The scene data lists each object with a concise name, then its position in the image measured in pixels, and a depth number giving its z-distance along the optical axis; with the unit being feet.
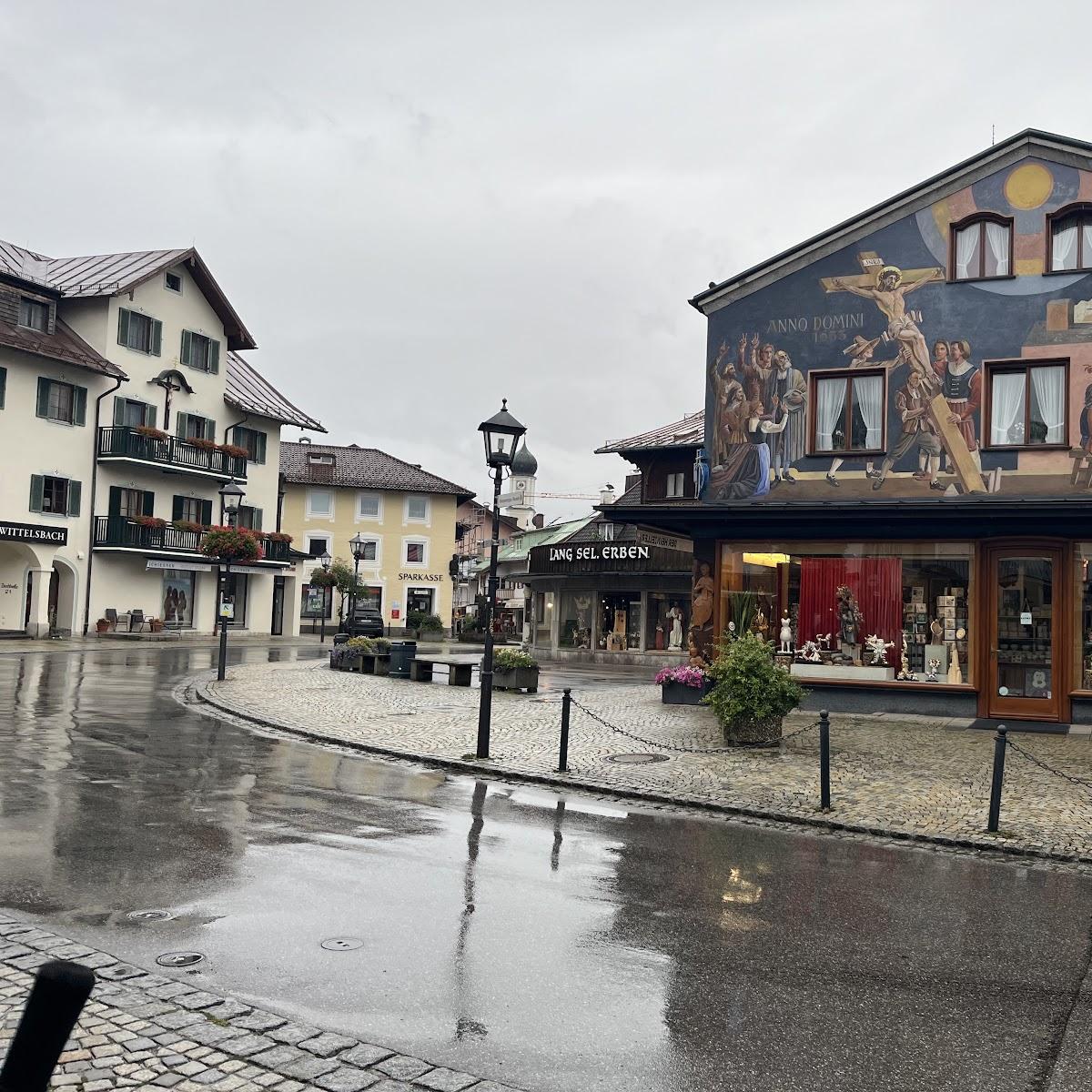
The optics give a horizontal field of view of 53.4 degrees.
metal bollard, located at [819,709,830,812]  35.19
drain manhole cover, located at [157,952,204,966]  18.67
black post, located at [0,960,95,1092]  5.64
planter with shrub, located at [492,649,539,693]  77.10
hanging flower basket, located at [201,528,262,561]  90.27
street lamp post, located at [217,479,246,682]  79.46
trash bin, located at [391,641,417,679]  87.45
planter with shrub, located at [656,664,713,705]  68.08
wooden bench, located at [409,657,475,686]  81.20
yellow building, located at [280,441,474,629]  214.90
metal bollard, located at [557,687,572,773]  41.78
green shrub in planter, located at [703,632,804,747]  47.57
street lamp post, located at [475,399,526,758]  44.25
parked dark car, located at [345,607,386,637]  165.76
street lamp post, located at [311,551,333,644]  201.36
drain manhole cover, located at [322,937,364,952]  19.71
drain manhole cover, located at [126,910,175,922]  21.04
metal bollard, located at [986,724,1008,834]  32.35
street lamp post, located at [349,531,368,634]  166.81
